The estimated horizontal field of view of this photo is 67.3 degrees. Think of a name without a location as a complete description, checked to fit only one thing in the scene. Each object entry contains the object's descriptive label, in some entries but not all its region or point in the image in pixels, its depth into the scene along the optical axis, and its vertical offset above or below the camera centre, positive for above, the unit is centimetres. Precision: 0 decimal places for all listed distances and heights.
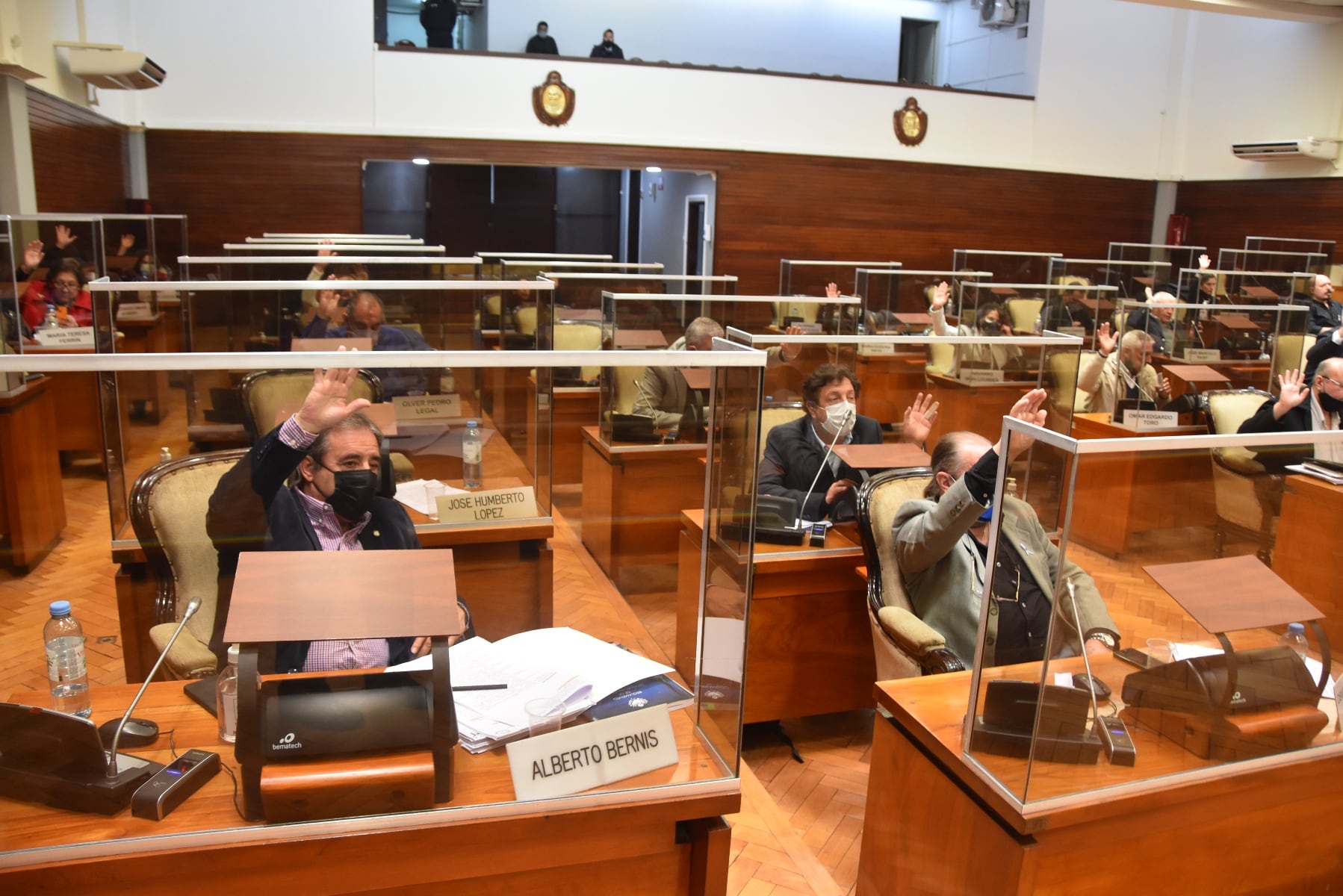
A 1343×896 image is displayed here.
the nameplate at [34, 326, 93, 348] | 498 -54
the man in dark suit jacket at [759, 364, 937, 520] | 323 -61
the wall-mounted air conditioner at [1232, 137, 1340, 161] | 1162 +138
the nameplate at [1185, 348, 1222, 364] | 589 -52
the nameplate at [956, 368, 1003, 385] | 398 -46
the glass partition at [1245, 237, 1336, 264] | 1171 +28
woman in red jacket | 526 -37
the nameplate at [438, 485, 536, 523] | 256 -68
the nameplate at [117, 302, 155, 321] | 383 -33
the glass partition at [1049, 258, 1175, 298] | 1082 -12
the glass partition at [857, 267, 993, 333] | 817 -36
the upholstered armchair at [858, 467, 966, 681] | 244 -88
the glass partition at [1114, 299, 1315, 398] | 593 -42
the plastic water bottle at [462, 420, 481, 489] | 257 -57
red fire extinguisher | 1351 +47
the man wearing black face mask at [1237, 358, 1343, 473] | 414 -55
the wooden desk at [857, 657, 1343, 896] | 168 -98
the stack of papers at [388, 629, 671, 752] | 151 -67
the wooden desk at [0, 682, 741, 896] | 129 -80
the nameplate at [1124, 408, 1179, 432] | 488 -74
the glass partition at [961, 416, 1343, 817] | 162 -60
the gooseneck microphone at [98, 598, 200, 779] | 139 -71
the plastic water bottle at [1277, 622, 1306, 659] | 185 -67
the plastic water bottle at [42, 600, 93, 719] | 147 -65
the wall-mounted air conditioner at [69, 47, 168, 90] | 739 +120
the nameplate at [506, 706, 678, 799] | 144 -74
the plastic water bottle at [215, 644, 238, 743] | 149 -69
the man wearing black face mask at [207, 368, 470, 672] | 162 -43
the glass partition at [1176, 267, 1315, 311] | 850 -16
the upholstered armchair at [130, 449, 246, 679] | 165 -59
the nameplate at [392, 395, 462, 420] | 197 -34
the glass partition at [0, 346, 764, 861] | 135 -67
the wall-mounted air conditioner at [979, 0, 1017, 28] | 1317 +320
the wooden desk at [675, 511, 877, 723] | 301 -114
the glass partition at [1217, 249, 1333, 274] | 1156 +9
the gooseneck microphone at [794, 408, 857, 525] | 320 -67
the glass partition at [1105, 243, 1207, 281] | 1295 +14
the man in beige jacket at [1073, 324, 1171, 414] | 498 -56
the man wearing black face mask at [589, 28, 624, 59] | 1165 +223
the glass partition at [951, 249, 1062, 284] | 1257 -6
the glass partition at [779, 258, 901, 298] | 1196 -27
